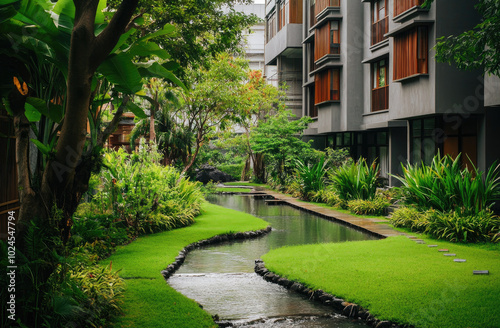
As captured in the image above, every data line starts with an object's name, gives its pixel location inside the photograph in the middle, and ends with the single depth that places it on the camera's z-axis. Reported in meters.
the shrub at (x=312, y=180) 26.03
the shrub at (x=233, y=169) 48.09
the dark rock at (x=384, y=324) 7.15
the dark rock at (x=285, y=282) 9.56
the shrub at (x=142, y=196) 14.41
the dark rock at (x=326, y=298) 8.39
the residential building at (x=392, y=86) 18.25
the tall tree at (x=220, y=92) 24.62
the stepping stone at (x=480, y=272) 9.48
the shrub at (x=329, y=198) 22.33
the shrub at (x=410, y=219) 14.89
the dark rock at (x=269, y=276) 10.07
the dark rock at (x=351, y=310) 7.80
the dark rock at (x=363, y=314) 7.61
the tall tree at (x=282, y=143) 30.61
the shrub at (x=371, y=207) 19.70
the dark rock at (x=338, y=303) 8.11
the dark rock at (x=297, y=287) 9.21
